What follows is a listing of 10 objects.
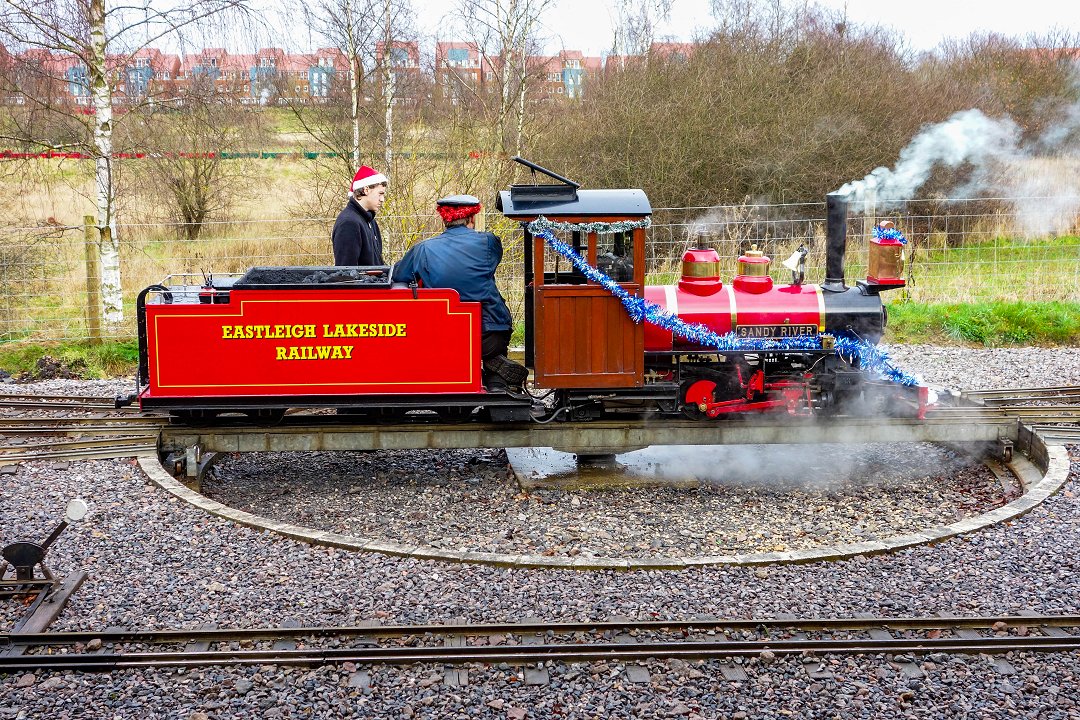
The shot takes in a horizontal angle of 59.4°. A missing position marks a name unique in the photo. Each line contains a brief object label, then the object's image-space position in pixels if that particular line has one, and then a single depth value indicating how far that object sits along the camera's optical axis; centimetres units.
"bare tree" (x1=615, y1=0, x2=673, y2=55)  1978
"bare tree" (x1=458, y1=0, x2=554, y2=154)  1642
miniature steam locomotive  813
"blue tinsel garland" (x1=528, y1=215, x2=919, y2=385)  811
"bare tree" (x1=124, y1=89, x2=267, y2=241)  1811
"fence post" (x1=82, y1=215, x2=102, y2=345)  1373
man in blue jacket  821
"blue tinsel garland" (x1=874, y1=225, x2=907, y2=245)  855
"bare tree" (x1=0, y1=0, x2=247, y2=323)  1254
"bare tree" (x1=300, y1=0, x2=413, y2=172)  1539
